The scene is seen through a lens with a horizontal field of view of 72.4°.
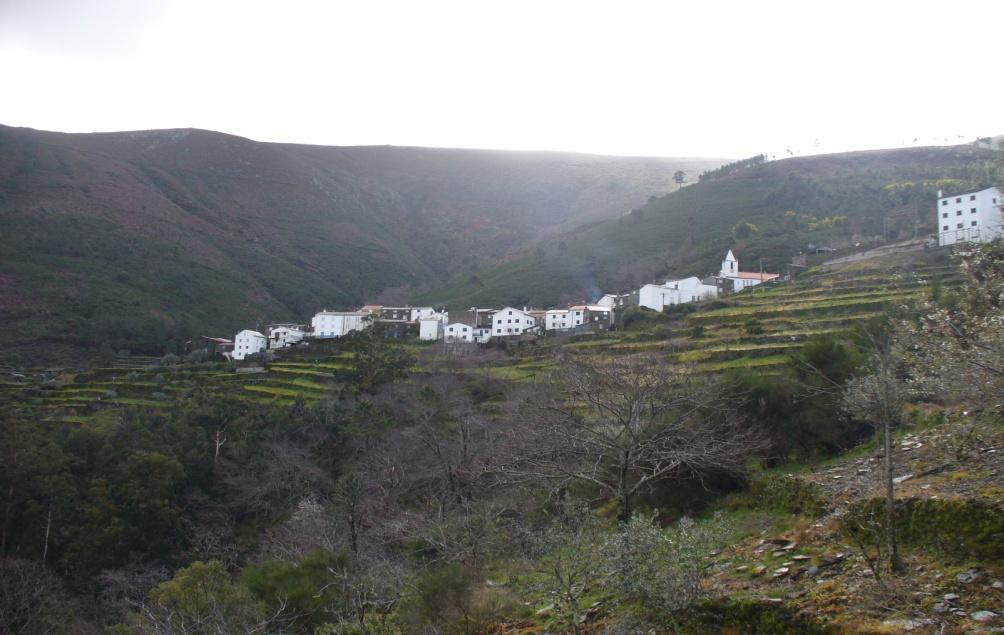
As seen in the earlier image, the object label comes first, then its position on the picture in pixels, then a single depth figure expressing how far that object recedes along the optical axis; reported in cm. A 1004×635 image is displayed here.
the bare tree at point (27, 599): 2044
